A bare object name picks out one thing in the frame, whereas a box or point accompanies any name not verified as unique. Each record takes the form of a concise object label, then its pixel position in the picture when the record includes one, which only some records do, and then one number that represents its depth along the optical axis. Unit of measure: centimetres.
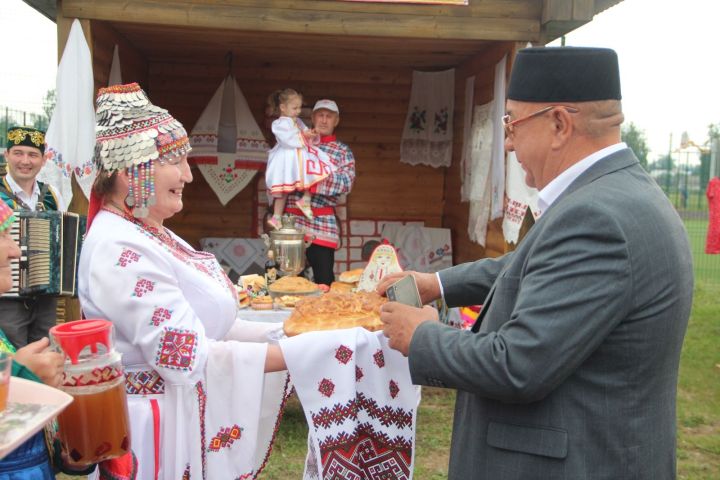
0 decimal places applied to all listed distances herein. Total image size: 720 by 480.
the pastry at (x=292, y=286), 473
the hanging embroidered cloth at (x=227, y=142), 824
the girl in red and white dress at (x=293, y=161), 641
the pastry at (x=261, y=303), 465
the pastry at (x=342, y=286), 526
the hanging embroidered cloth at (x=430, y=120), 853
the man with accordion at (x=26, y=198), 466
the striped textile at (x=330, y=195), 653
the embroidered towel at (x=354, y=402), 241
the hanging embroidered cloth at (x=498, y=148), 638
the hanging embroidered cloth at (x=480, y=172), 683
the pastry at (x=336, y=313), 265
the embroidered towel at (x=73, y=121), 545
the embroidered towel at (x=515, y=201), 599
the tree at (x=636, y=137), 2498
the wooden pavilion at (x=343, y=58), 571
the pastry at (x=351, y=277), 551
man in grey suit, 150
